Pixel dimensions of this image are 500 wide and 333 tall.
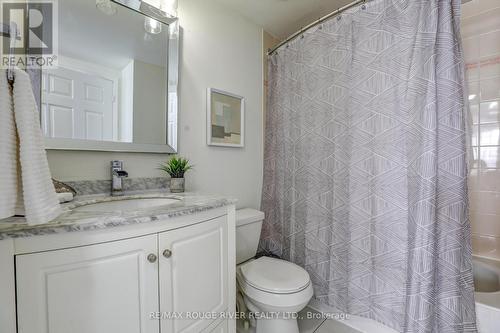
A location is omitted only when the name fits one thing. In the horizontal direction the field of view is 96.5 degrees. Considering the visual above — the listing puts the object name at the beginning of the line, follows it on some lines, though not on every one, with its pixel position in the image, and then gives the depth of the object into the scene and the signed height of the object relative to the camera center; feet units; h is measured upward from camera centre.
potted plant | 4.38 -0.17
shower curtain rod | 4.58 +3.27
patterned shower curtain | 3.50 -0.03
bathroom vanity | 1.89 -1.11
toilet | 3.80 -2.21
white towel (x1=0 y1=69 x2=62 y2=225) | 1.78 +0.04
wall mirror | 3.47 +1.43
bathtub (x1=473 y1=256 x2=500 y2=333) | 3.62 -2.49
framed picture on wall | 5.38 +1.13
